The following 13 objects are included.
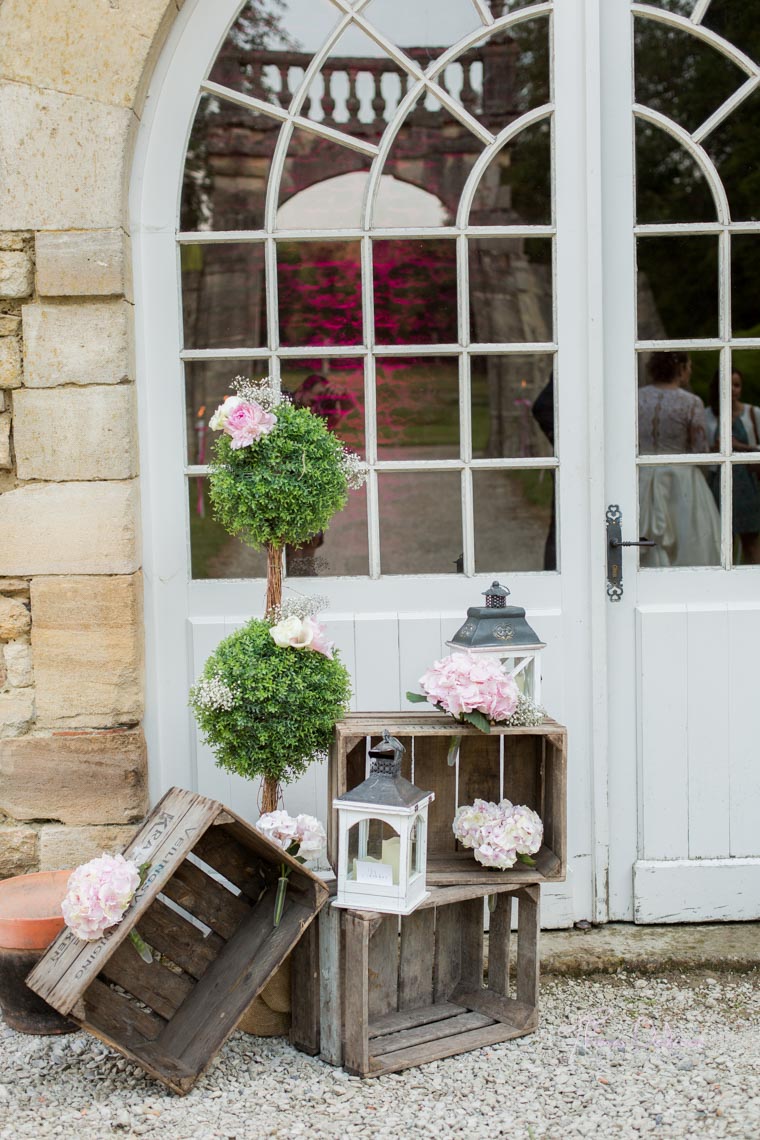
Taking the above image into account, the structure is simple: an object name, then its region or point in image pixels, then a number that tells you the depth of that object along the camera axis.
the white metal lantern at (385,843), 2.61
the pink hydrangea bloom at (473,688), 2.69
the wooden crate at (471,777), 2.81
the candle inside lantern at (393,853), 2.65
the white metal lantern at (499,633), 2.79
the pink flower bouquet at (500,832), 2.79
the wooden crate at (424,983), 2.68
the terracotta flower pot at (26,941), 2.78
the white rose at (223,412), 2.70
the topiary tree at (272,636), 2.64
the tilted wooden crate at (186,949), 2.51
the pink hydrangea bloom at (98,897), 2.45
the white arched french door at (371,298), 3.18
